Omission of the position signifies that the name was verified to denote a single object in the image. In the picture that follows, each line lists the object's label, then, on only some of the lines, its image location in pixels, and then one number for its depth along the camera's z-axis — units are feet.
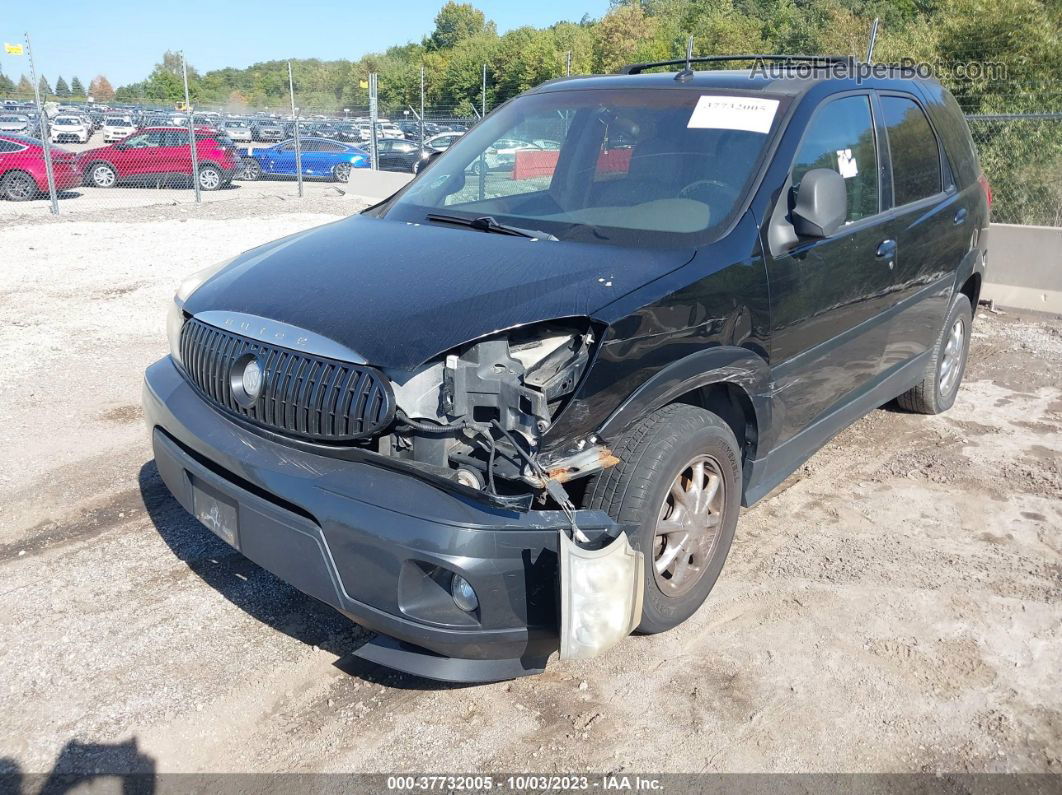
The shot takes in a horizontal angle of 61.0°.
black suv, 8.59
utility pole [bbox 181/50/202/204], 59.82
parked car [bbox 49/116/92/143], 131.95
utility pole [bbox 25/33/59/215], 50.26
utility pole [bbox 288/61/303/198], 64.10
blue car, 83.56
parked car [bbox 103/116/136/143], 124.00
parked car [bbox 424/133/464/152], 76.28
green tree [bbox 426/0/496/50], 342.89
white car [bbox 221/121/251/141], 101.64
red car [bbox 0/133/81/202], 63.16
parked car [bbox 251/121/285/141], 98.68
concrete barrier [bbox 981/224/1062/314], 28.91
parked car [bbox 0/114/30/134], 98.78
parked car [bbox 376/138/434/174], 80.94
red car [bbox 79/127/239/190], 73.00
